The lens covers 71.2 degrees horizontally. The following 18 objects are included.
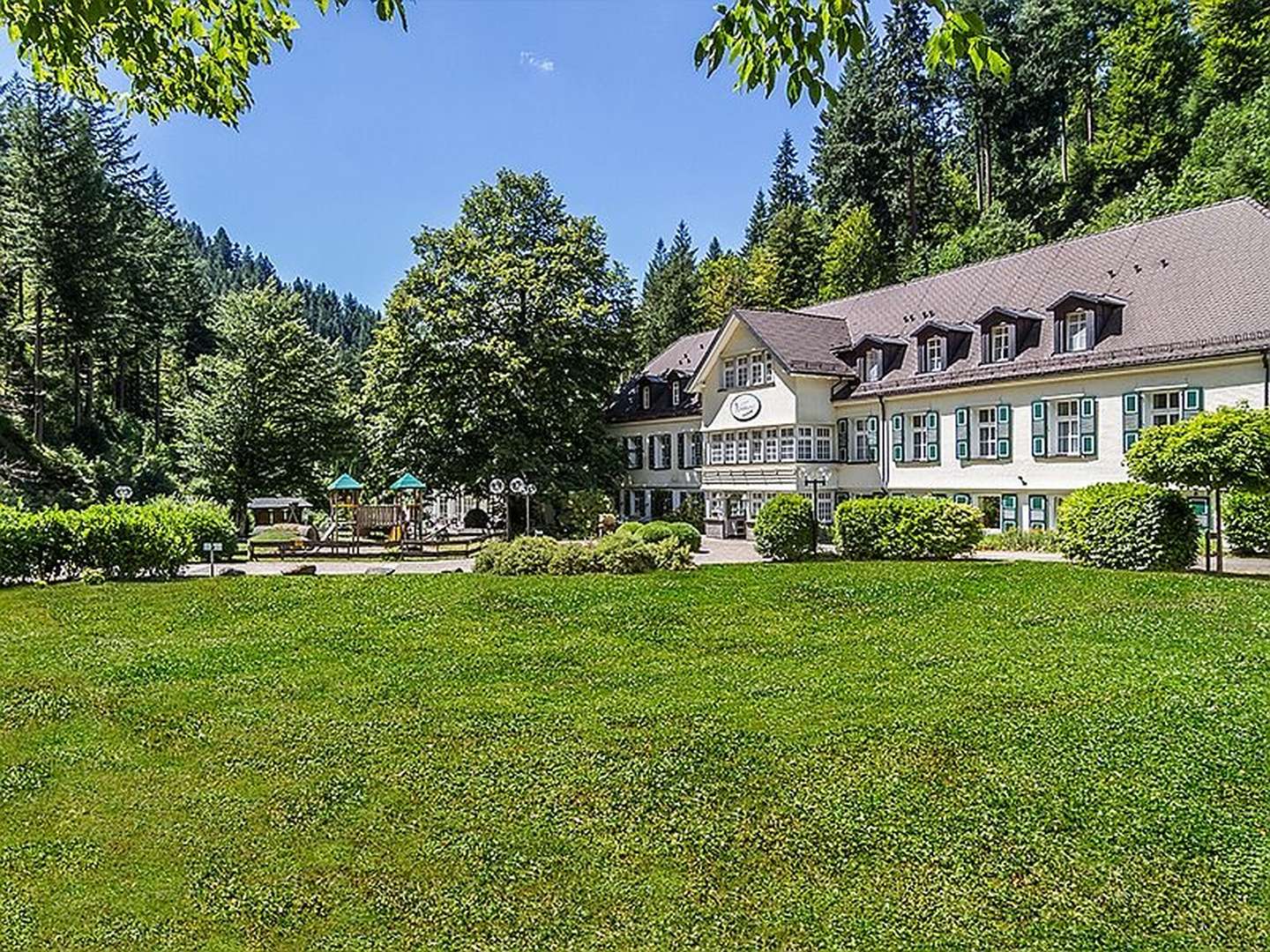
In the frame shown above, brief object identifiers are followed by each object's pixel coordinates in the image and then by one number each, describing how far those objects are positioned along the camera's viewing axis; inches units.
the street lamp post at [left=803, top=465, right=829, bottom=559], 1169.4
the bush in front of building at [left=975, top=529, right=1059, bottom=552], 868.6
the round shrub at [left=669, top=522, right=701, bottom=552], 932.4
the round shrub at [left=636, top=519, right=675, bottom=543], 882.6
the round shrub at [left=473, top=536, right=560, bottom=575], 631.2
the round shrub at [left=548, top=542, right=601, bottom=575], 626.5
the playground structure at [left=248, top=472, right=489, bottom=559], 1097.4
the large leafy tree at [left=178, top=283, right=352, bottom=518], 1453.0
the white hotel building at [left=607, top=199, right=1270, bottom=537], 854.5
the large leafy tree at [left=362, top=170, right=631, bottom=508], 1315.2
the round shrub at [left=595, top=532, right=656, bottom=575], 627.5
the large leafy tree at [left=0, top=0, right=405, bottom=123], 143.9
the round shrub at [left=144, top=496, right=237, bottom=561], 710.5
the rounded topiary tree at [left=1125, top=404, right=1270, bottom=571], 557.3
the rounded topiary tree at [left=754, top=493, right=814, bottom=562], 754.8
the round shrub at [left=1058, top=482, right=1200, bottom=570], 596.1
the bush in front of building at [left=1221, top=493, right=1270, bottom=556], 734.5
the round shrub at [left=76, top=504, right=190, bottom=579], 593.6
